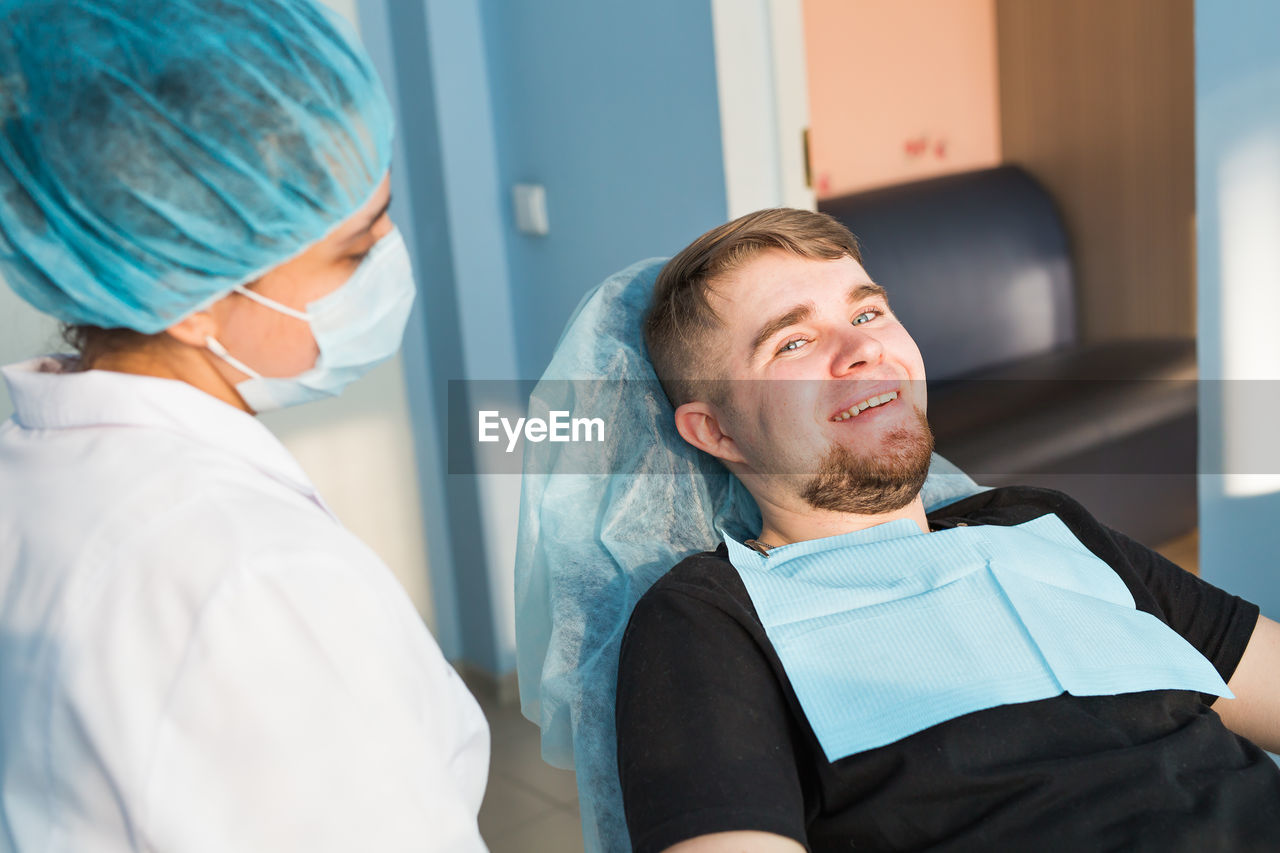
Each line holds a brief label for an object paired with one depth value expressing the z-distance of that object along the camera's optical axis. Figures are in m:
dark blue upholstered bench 2.80
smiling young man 1.07
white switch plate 2.66
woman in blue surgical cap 0.74
